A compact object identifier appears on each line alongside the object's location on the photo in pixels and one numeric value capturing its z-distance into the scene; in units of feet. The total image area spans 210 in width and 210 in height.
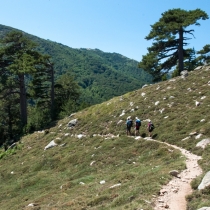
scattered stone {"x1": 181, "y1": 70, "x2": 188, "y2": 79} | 112.17
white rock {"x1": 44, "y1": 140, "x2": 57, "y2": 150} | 94.84
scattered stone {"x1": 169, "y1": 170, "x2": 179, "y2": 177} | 43.20
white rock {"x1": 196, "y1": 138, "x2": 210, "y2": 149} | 59.06
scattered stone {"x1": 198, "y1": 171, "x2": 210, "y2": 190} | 35.12
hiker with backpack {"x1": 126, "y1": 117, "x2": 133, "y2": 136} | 82.87
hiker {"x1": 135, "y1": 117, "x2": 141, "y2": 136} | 81.51
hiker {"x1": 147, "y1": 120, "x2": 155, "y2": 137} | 77.71
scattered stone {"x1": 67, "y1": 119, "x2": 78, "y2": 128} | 107.34
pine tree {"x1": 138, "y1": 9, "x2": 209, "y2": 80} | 126.41
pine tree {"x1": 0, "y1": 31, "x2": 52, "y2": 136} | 133.23
